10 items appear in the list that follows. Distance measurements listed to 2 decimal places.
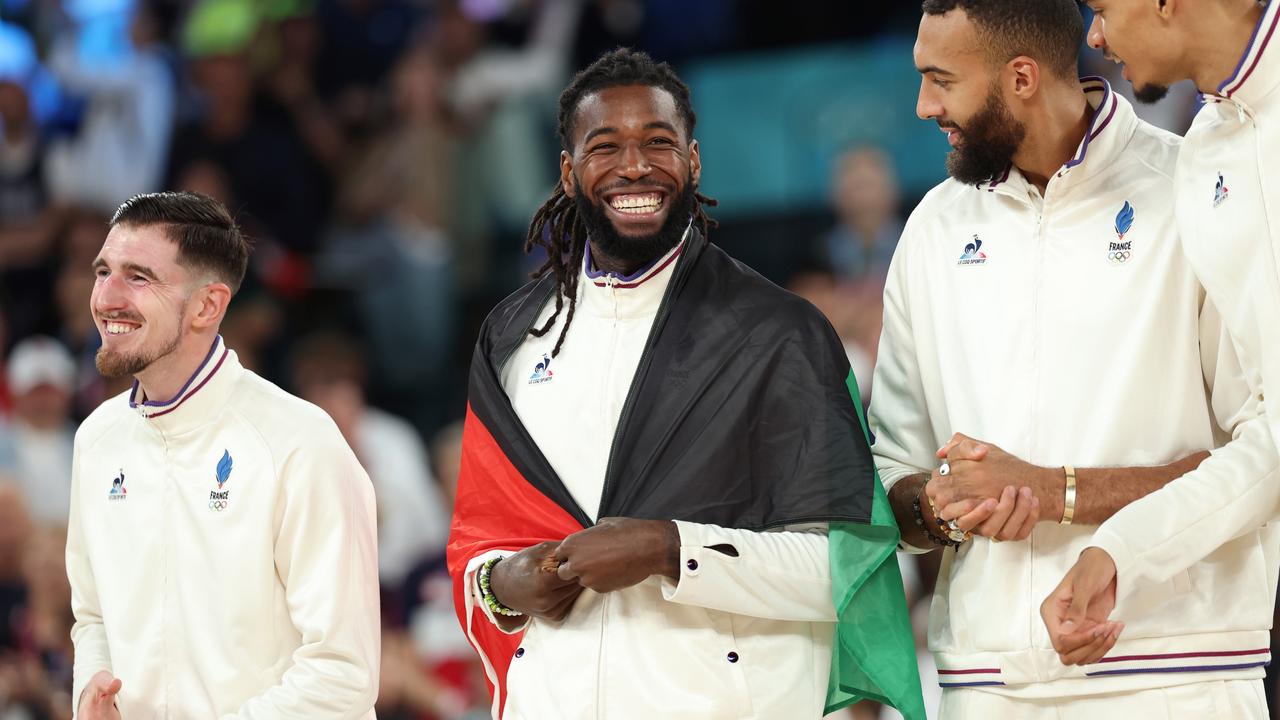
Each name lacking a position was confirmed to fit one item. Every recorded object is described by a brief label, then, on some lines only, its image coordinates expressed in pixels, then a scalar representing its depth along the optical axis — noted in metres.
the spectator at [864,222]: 16.30
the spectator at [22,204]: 19.70
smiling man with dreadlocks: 6.87
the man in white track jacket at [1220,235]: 6.29
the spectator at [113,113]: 19.98
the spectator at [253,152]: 19.17
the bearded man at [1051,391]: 6.74
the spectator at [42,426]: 17.80
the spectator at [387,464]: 16.59
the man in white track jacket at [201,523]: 7.50
